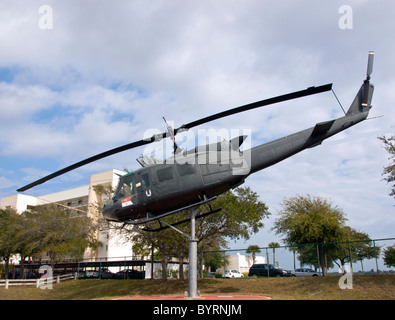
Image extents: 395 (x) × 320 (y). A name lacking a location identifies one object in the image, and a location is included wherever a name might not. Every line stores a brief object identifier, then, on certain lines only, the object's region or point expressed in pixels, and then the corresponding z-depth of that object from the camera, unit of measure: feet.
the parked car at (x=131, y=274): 133.49
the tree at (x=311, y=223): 103.30
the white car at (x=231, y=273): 170.23
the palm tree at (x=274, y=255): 89.04
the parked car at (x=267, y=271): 92.63
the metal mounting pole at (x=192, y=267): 48.85
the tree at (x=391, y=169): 75.00
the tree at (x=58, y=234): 140.36
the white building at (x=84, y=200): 249.34
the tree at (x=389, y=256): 69.36
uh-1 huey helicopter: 48.67
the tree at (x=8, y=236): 148.15
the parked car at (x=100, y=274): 142.61
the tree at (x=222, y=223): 92.58
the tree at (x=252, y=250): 91.30
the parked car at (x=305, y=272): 114.66
